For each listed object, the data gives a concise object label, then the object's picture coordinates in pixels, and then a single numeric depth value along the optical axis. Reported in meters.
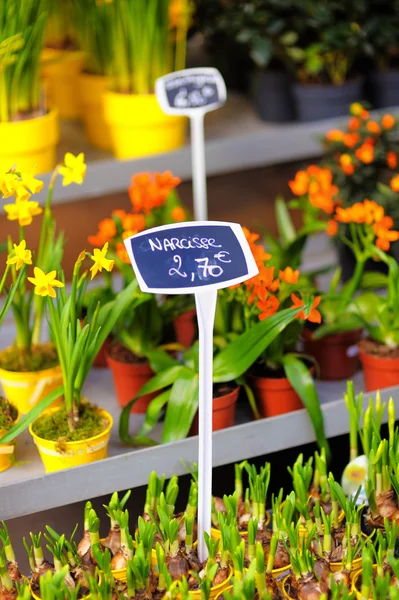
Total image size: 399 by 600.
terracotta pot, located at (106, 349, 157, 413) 2.09
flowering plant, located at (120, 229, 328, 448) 1.89
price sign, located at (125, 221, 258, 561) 1.46
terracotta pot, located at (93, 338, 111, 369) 2.34
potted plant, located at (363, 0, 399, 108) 2.74
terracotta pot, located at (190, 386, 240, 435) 1.96
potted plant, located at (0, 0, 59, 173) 2.24
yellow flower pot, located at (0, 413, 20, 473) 1.84
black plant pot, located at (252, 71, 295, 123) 2.83
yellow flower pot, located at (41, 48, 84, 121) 2.93
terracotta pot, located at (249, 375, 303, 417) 2.01
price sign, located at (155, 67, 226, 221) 2.10
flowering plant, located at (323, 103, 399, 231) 2.49
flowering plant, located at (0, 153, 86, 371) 1.68
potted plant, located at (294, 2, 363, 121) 2.69
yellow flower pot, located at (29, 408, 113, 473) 1.82
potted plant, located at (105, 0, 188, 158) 2.47
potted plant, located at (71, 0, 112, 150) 2.58
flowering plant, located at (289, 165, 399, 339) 2.07
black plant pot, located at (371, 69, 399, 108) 2.86
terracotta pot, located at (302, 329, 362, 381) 2.23
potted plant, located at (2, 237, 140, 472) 1.77
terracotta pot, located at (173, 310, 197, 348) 2.34
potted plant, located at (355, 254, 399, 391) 2.09
